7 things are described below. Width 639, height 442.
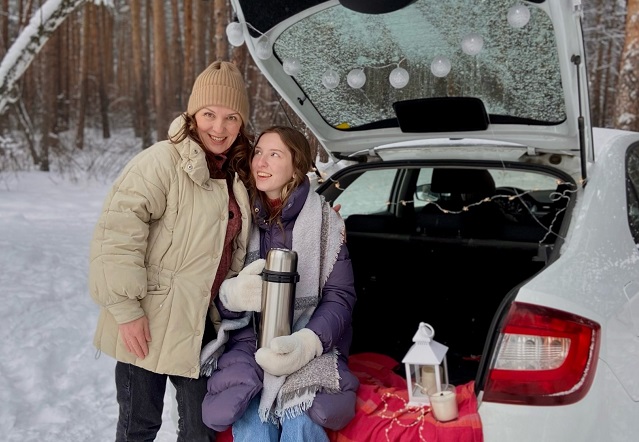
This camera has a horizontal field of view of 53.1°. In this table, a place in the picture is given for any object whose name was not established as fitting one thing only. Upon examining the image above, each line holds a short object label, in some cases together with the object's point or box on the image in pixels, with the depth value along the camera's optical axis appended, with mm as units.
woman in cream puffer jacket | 2062
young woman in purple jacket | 1972
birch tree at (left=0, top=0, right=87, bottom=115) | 6527
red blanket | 1801
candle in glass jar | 1850
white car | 1750
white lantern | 1983
